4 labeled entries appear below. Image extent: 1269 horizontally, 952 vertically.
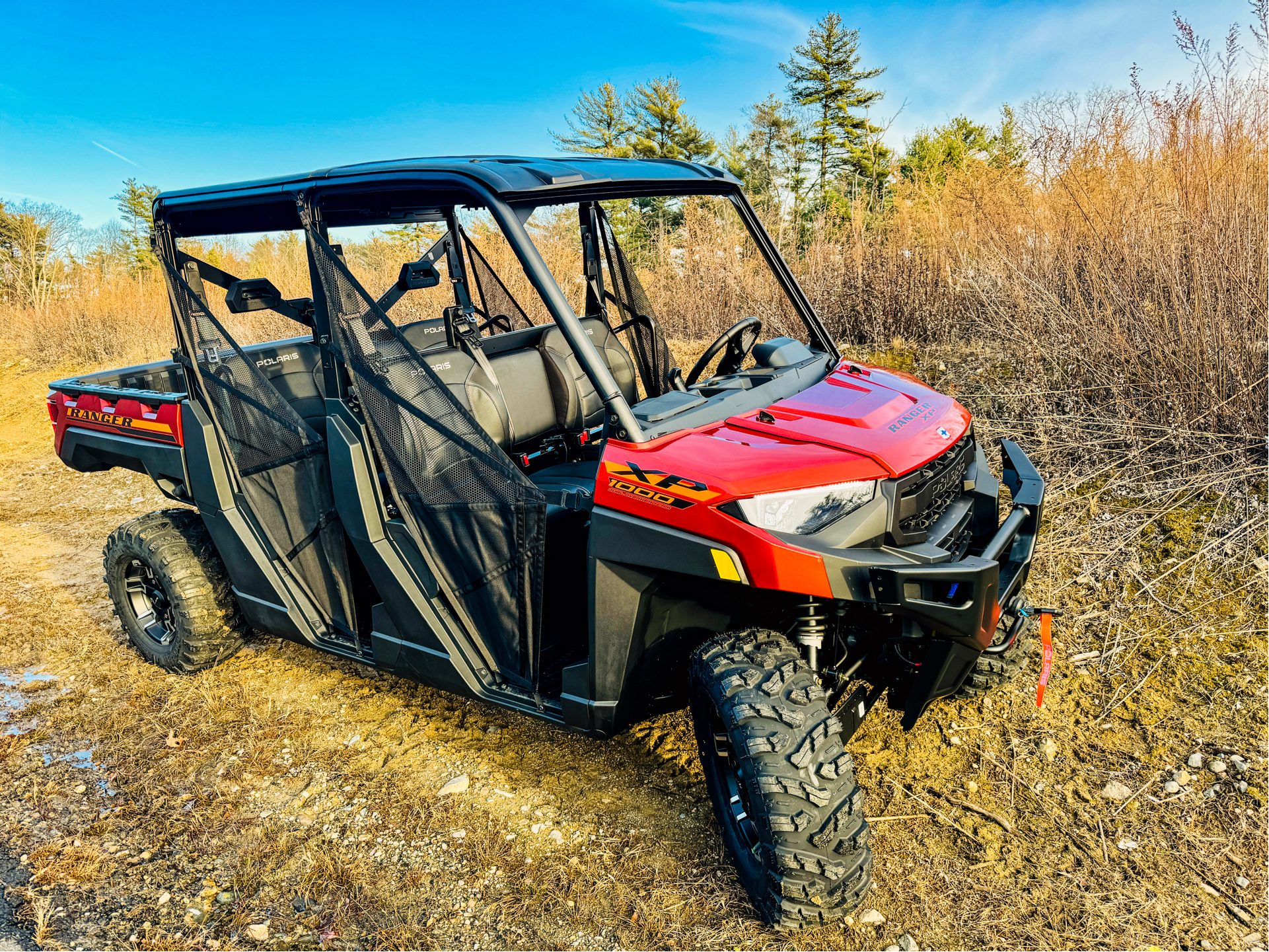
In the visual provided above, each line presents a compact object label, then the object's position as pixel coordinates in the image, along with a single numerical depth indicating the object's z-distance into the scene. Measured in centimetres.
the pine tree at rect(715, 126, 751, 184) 1939
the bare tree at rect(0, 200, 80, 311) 1681
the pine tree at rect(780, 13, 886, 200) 2572
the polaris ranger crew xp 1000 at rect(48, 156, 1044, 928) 220
